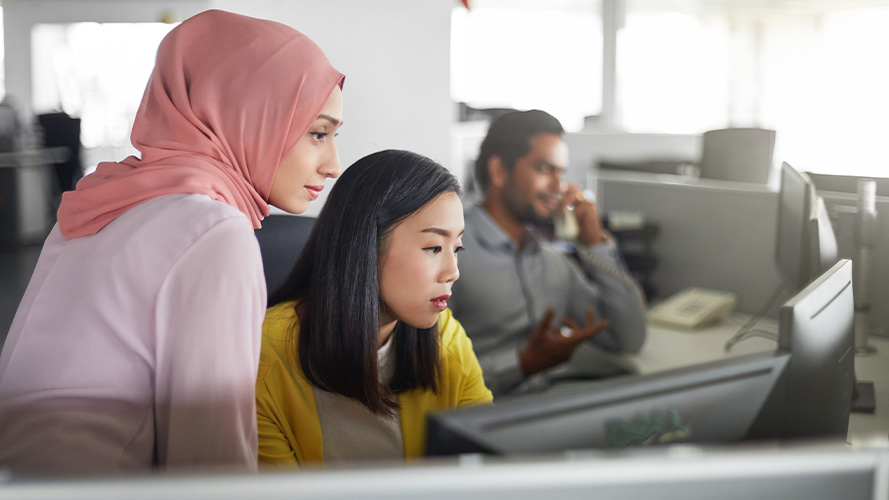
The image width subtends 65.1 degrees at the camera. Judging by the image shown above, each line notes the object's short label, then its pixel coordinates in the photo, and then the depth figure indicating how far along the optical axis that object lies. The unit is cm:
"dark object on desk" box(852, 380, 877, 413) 95
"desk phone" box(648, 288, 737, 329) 158
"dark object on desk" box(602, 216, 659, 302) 195
